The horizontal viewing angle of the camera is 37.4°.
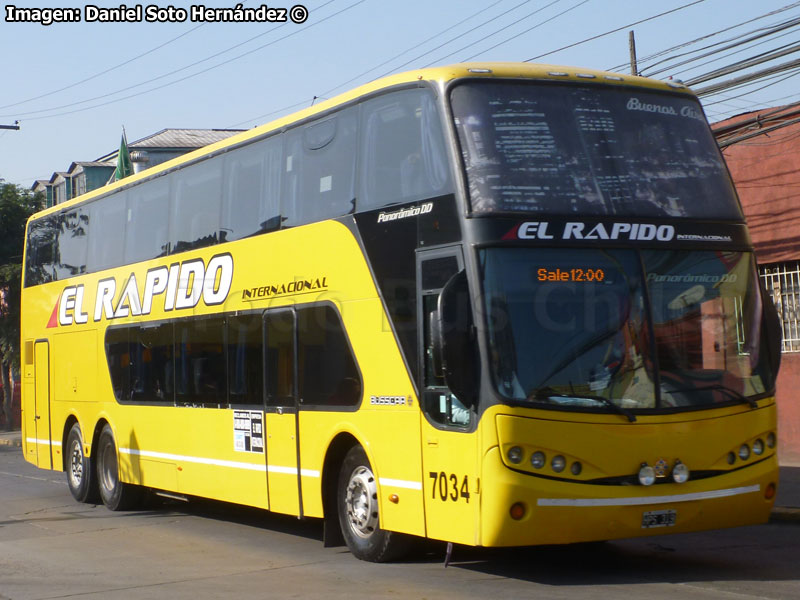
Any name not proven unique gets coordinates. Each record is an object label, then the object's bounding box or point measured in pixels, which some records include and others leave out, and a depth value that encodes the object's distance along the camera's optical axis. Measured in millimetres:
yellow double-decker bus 8461
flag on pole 40688
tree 36531
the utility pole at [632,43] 21591
